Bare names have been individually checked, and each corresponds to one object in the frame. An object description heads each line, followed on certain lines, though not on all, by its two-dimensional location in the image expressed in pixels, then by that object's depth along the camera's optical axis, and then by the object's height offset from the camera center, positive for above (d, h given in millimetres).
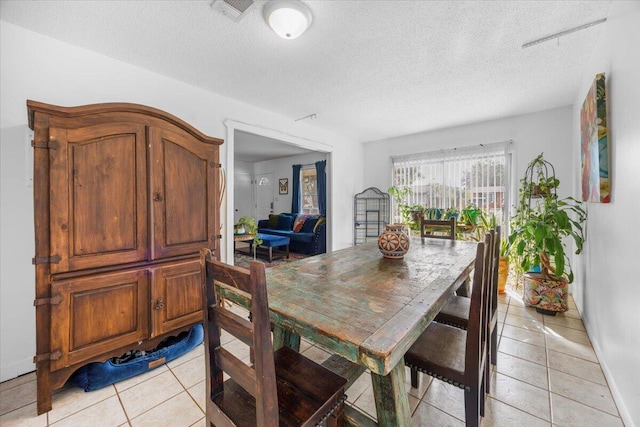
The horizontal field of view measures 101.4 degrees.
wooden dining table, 808 -372
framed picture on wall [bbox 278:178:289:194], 7495 +767
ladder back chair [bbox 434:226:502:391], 1584 -639
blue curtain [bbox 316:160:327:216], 6441 +726
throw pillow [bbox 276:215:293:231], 6520 -275
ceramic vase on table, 1841 -223
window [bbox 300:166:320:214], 6941 +588
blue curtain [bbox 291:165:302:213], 7078 +619
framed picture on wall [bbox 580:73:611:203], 1680 +453
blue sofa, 5648 -439
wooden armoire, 1491 -122
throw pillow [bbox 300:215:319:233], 5906 -279
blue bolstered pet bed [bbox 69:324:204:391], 1676 -1054
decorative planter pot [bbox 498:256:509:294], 3337 -793
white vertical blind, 3908 +553
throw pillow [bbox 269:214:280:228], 6855 -210
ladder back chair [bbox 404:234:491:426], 1106 -665
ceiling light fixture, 1581 +1226
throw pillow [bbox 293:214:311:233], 6156 -239
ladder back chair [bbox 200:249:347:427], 755 -584
